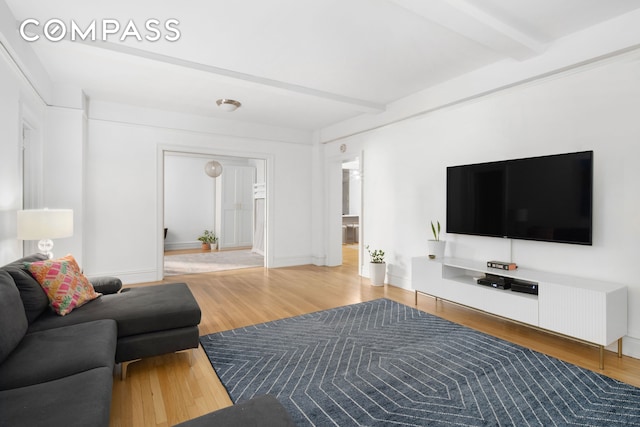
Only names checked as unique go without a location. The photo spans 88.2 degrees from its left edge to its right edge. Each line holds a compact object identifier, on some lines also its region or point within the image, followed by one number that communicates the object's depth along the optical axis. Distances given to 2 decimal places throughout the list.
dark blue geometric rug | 1.91
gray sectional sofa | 1.29
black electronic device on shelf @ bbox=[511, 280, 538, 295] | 3.01
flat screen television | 2.87
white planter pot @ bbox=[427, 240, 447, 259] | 4.00
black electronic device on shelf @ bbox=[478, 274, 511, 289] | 3.22
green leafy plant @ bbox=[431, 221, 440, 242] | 4.11
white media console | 2.49
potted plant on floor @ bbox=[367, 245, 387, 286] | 4.95
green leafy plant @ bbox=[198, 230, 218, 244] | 8.81
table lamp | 2.86
